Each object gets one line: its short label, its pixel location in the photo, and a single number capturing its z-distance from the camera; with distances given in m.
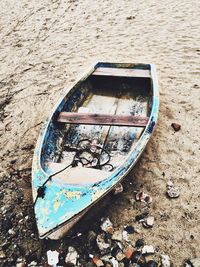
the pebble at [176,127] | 4.54
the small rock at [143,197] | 3.65
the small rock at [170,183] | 3.79
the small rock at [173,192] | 3.68
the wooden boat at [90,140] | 2.90
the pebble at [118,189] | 3.71
